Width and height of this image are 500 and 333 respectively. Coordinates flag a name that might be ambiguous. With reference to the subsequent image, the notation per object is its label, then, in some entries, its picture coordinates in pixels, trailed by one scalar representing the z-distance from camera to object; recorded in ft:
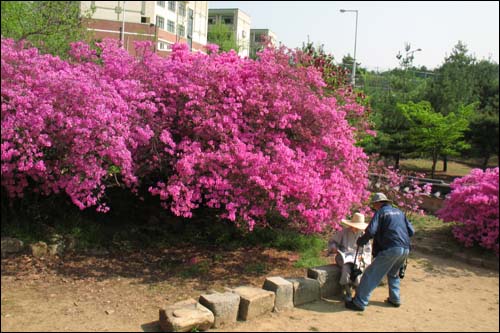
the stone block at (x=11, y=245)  21.89
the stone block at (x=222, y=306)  15.71
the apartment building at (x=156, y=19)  124.47
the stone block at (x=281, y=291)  17.70
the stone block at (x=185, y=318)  14.67
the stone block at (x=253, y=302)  16.55
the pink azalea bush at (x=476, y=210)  26.53
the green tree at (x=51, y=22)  32.09
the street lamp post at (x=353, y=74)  59.02
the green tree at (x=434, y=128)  56.80
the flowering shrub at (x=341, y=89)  28.21
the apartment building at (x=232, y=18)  202.49
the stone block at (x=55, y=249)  22.70
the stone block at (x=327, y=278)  19.33
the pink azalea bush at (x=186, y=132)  19.61
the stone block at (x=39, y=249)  22.16
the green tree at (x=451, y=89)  66.23
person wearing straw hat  19.25
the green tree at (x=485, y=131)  64.13
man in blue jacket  18.02
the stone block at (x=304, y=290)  18.29
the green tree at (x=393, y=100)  63.52
